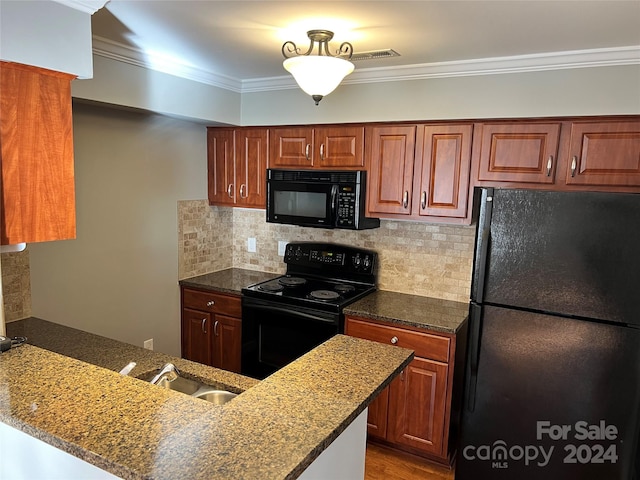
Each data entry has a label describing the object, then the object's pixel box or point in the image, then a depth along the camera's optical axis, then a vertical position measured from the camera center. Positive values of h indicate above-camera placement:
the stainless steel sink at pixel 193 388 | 1.73 -0.81
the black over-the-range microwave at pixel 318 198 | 2.94 -0.10
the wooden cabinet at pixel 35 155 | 1.46 +0.07
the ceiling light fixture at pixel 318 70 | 1.80 +0.46
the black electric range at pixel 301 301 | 2.91 -0.76
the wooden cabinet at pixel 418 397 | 2.59 -1.24
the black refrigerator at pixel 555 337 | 1.89 -0.65
